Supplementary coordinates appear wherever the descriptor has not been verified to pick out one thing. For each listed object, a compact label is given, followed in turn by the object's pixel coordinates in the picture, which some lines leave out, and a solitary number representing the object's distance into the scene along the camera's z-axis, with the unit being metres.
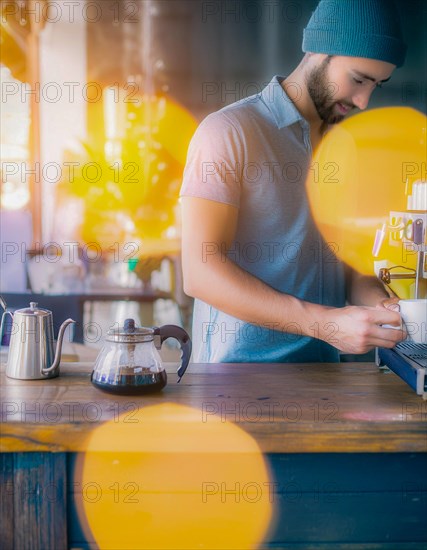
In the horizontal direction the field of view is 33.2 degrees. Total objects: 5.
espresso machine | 1.72
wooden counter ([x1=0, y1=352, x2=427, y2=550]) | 1.51
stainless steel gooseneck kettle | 1.83
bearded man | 1.99
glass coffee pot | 1.70
